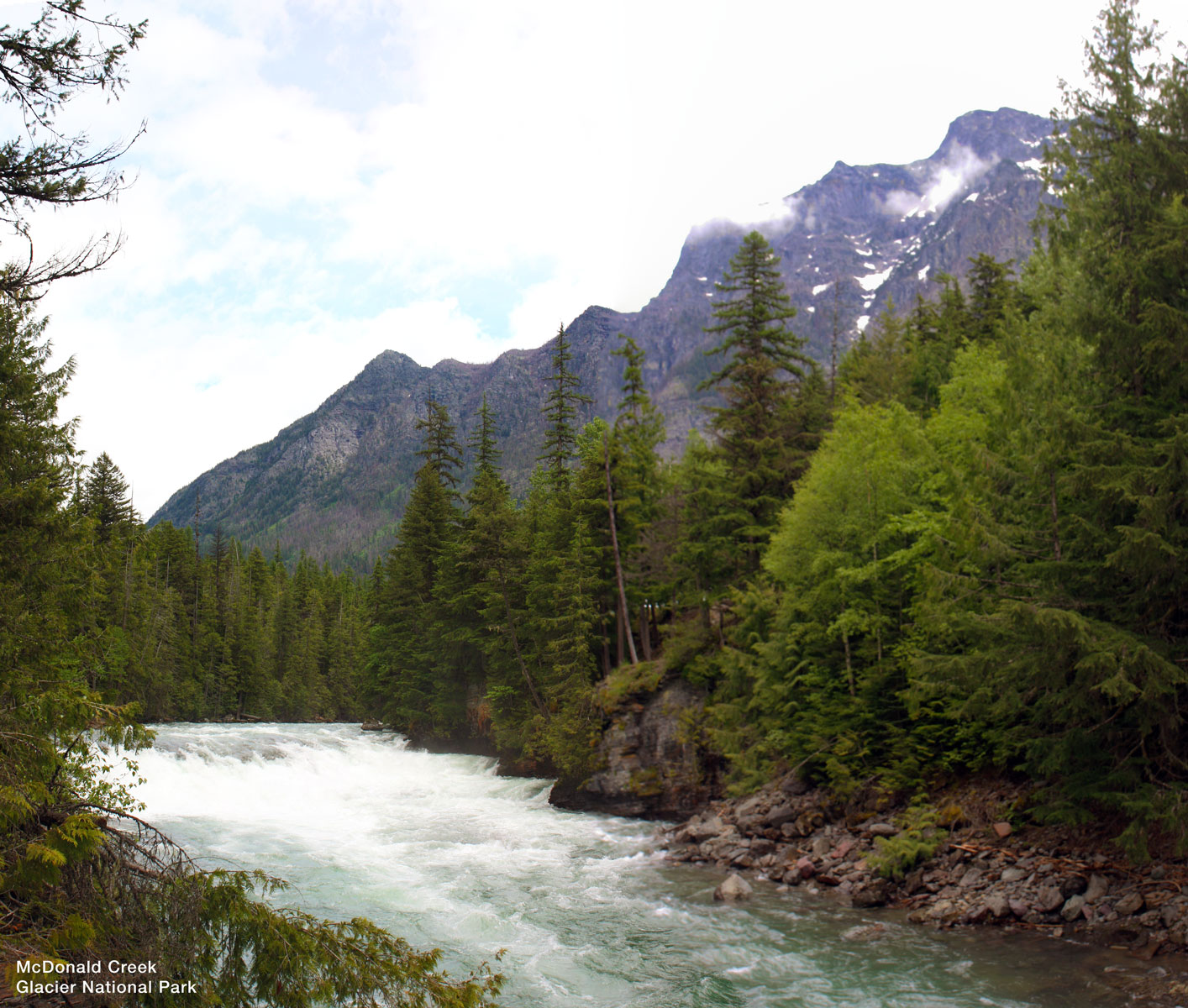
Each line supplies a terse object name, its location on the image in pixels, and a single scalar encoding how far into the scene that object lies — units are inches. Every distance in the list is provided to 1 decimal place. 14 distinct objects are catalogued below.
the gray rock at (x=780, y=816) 754.2
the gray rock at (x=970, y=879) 542.0
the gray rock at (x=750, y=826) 756.0
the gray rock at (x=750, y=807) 797.6
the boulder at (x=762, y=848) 711.1
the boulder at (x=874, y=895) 574.9
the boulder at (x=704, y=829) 780.4
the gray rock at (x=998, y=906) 504.4
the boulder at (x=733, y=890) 609.6
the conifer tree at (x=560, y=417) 1604.3
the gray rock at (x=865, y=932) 512.7
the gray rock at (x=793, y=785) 794.8
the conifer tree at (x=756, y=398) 1088.2
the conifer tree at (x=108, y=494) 1577.6
